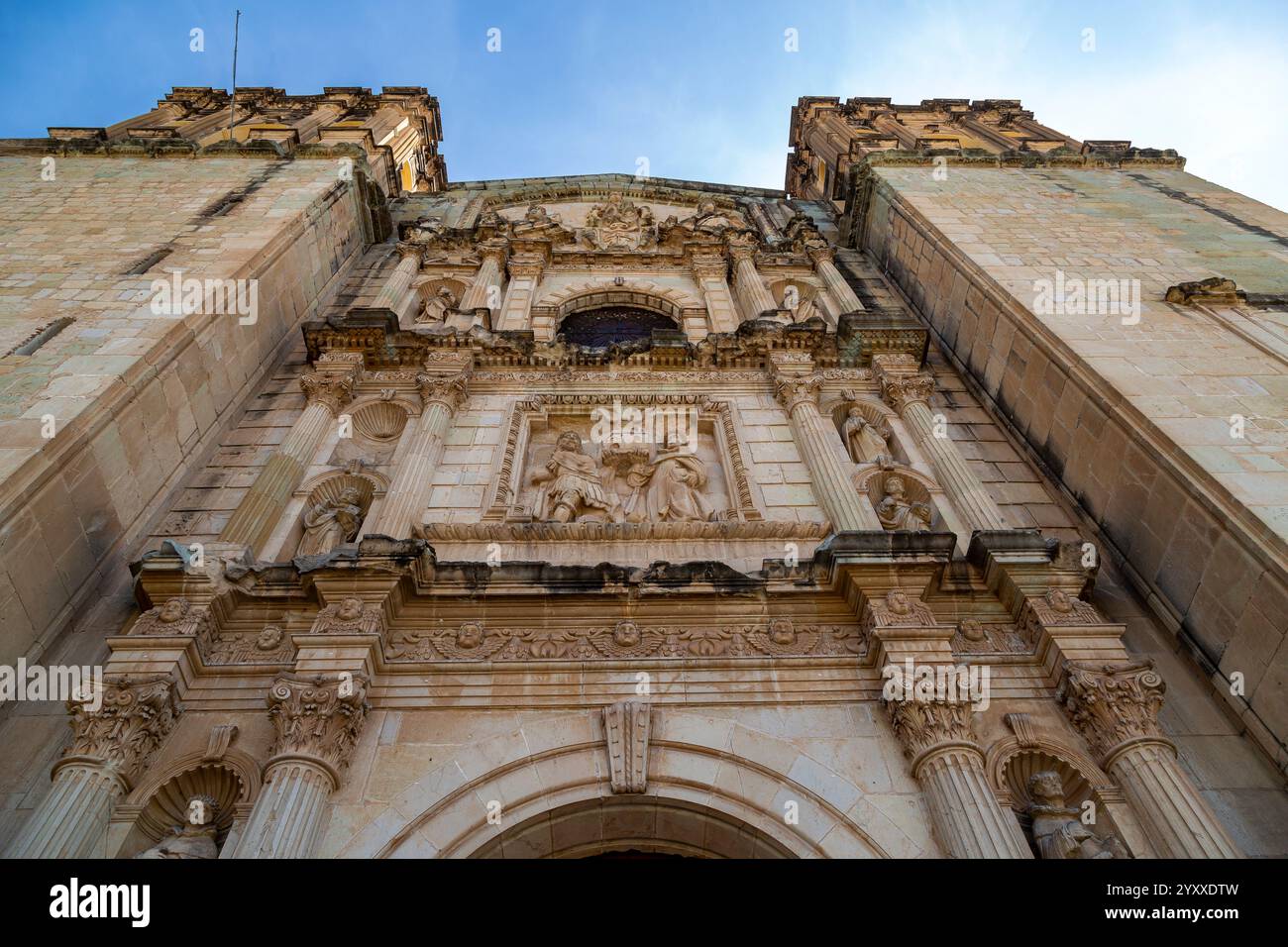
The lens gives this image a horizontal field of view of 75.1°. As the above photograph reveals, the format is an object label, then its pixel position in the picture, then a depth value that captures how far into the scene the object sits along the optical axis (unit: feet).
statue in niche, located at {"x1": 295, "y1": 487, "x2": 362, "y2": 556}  31.53
